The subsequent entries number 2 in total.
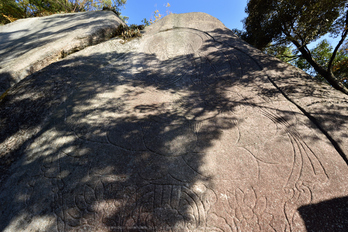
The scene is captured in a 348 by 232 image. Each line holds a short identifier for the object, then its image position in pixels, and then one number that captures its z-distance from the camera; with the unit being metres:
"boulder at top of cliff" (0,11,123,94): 3.40
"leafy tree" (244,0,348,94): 5.00
